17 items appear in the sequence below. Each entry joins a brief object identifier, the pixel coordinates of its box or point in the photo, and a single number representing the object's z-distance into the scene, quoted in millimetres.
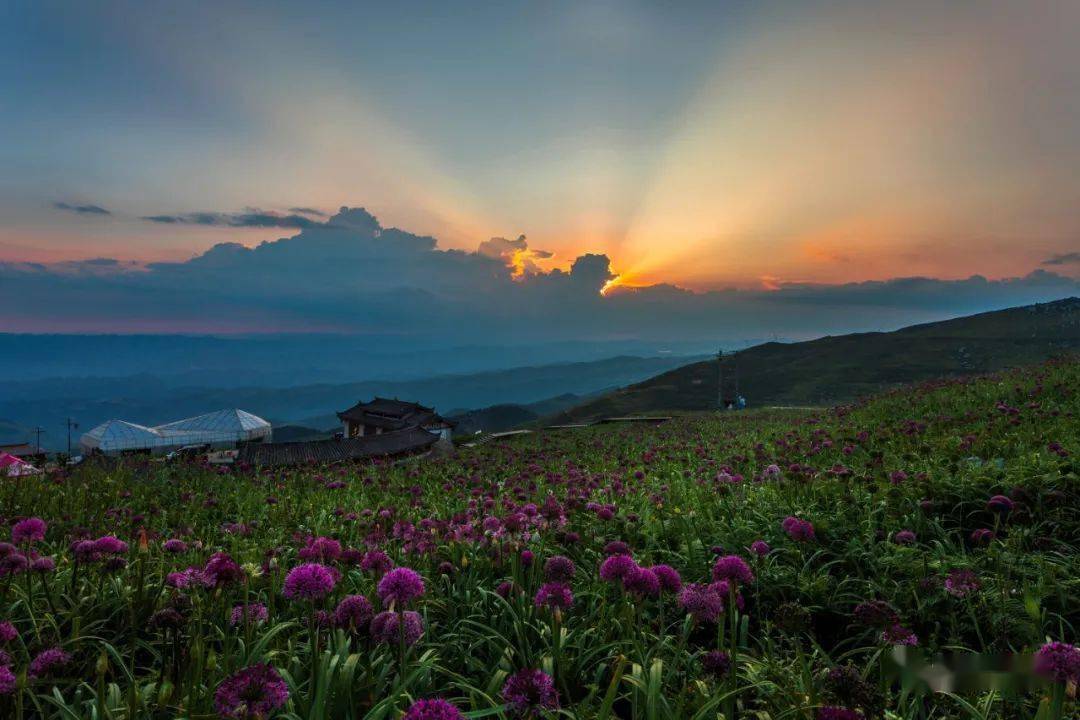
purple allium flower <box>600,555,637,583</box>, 3135
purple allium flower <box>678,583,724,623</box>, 3010
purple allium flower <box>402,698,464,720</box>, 1953
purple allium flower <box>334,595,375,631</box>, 3016
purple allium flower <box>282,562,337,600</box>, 2945
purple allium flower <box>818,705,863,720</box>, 1982
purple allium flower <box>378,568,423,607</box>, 2912
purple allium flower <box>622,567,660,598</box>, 3092
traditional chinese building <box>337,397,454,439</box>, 66250
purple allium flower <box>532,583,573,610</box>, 3144
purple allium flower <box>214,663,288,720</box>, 2244
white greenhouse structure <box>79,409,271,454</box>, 92650
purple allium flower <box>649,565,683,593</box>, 3295
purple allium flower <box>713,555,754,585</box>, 3031
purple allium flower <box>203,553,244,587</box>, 3082
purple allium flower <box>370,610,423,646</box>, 2982
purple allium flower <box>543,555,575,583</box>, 3506
